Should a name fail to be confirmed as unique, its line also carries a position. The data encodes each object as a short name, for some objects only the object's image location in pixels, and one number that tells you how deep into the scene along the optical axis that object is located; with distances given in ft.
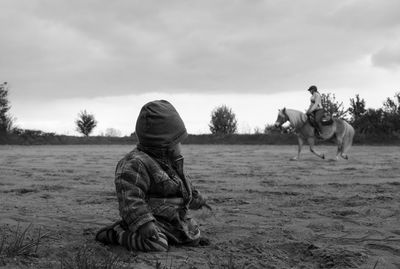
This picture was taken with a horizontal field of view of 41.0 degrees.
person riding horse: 57.26
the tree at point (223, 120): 198.08
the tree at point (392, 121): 114.01
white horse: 58.13
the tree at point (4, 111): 140.16
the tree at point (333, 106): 160.86
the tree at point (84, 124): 201.67
